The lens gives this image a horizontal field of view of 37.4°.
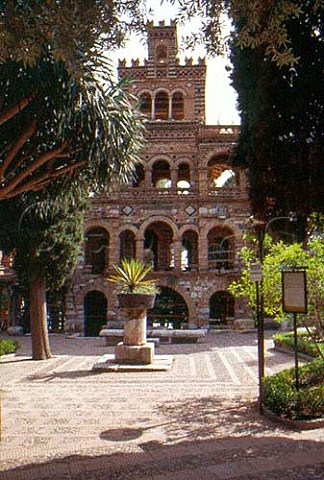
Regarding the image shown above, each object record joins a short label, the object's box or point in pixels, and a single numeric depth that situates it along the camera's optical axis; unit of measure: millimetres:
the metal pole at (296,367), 8209
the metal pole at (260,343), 8403
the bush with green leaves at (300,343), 14837
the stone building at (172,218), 25547
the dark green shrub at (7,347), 16581
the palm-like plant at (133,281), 14016
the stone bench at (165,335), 19859
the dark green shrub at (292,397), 7574
